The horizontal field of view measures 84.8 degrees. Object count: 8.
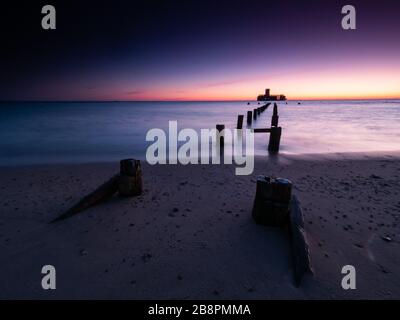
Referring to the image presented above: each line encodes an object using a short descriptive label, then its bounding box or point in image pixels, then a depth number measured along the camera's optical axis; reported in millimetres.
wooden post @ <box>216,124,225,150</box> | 10766
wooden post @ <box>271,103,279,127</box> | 15838
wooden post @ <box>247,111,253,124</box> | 22739
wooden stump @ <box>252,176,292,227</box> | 3369
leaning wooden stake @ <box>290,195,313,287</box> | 2731
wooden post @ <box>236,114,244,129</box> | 16425
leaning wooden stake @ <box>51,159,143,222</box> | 4355
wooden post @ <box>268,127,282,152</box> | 10078
